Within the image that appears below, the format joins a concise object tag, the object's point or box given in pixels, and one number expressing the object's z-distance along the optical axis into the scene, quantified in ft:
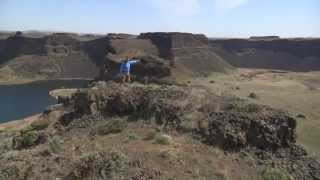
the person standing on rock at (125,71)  64.33
